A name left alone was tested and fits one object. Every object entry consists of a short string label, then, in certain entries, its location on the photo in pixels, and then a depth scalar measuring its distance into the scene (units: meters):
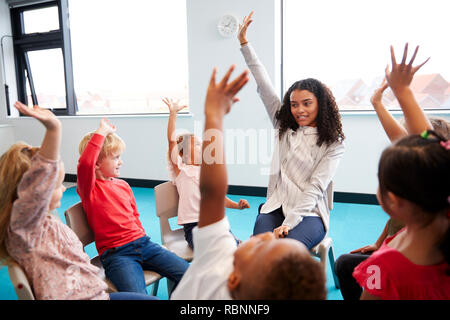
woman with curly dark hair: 1.79
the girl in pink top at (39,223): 0.99
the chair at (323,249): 1.67
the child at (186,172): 1.87
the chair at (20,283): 0.98
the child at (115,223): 1.40
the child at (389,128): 1.11
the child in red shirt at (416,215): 0.78
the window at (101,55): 4.61
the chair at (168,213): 1.83
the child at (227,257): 0.66
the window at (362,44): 3.49
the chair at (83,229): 1.49
